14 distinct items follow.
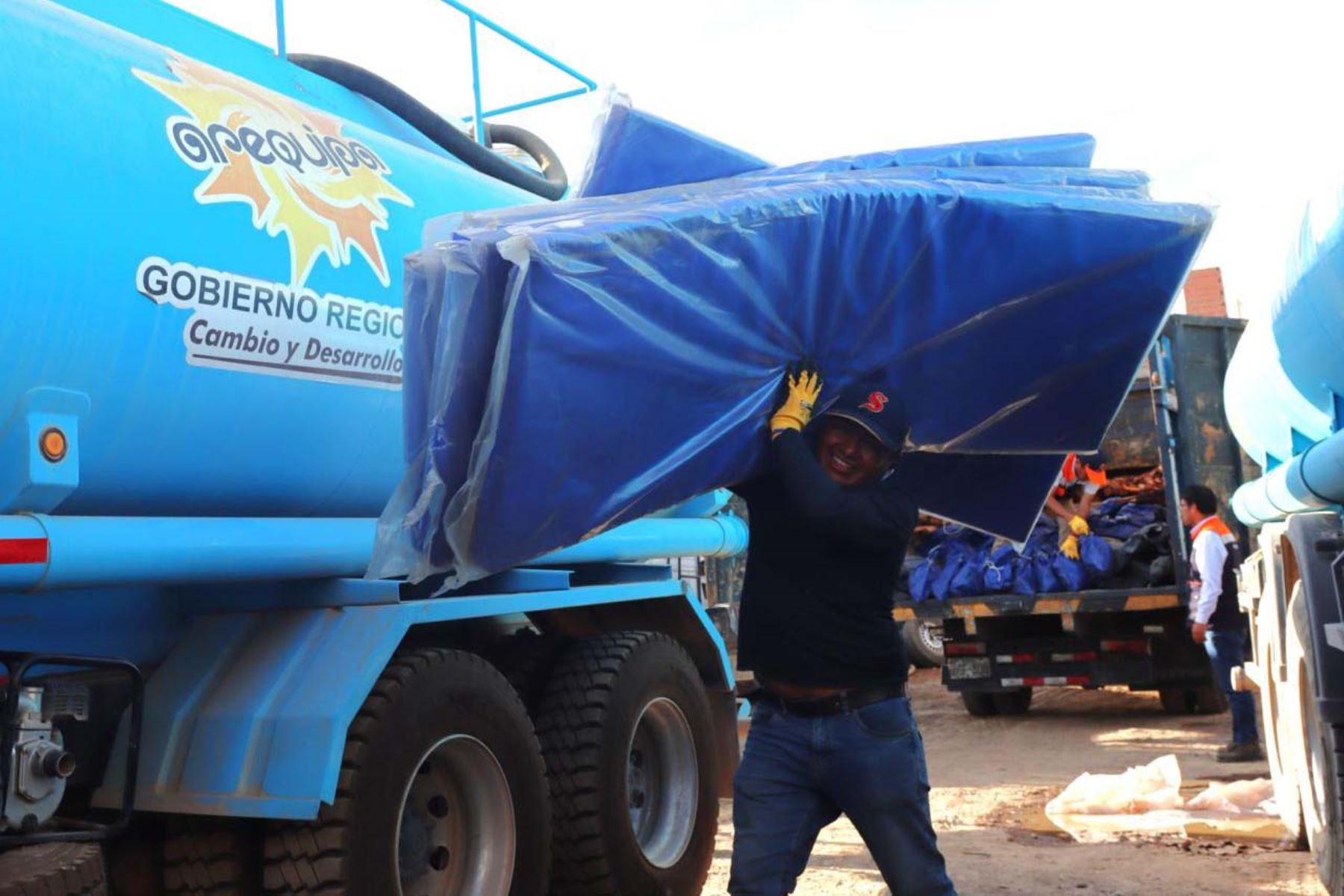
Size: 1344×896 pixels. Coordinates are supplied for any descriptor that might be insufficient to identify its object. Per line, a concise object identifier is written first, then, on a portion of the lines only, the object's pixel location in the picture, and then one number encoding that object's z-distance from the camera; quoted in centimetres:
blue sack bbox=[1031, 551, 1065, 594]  1127
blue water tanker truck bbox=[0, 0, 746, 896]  343
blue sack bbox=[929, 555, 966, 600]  1156
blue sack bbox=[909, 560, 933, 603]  1170
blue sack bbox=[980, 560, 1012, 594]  1141
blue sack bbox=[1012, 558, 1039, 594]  1134
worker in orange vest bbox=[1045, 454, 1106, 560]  1149
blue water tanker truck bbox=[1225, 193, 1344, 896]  461
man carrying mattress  353
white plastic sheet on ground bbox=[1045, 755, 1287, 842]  693
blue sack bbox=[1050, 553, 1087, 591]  1122
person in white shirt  906
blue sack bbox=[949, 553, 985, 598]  1151
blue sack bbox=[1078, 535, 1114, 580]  1119
